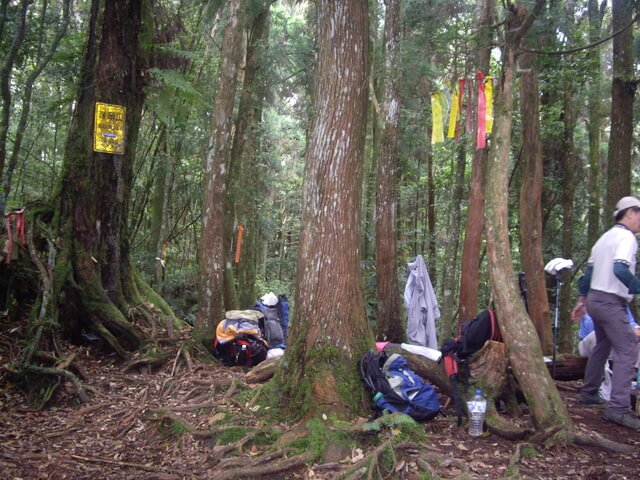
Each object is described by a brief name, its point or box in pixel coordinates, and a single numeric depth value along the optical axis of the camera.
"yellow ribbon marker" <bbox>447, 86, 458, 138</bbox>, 7.71
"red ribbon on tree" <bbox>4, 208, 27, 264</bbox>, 7.66
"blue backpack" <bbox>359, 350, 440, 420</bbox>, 5.16
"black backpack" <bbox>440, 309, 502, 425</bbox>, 5.55
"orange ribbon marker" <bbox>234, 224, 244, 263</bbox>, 12.76
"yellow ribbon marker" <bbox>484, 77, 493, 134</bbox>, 6.78
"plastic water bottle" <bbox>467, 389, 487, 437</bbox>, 5.14
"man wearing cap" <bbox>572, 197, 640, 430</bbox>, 5.39
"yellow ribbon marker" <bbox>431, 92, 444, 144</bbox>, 7.90
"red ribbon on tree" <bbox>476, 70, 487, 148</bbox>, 6.69
